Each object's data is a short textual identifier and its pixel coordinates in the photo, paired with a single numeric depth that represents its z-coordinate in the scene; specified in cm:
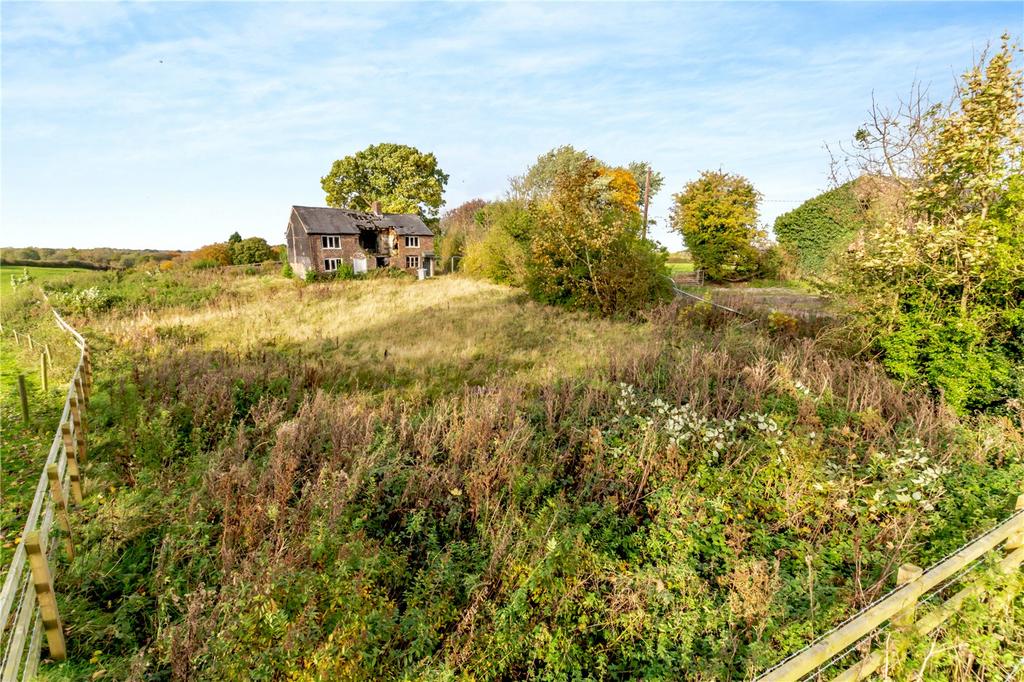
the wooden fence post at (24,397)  797
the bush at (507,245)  2603
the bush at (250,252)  4334
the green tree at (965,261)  826
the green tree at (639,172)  5142
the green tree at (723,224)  2897
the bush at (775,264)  3030
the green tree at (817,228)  2628
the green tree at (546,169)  3888
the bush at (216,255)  4300
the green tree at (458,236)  3872
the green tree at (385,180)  4909
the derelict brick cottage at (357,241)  3366
